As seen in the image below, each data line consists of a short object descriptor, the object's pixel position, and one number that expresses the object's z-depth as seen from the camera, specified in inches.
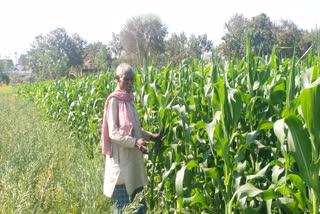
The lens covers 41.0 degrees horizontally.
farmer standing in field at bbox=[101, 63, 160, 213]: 150.1
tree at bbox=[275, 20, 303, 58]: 1246.3
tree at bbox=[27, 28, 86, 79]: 1669.5
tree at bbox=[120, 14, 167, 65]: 1530.3
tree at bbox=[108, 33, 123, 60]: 1788.9
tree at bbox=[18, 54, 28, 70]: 4062.5
